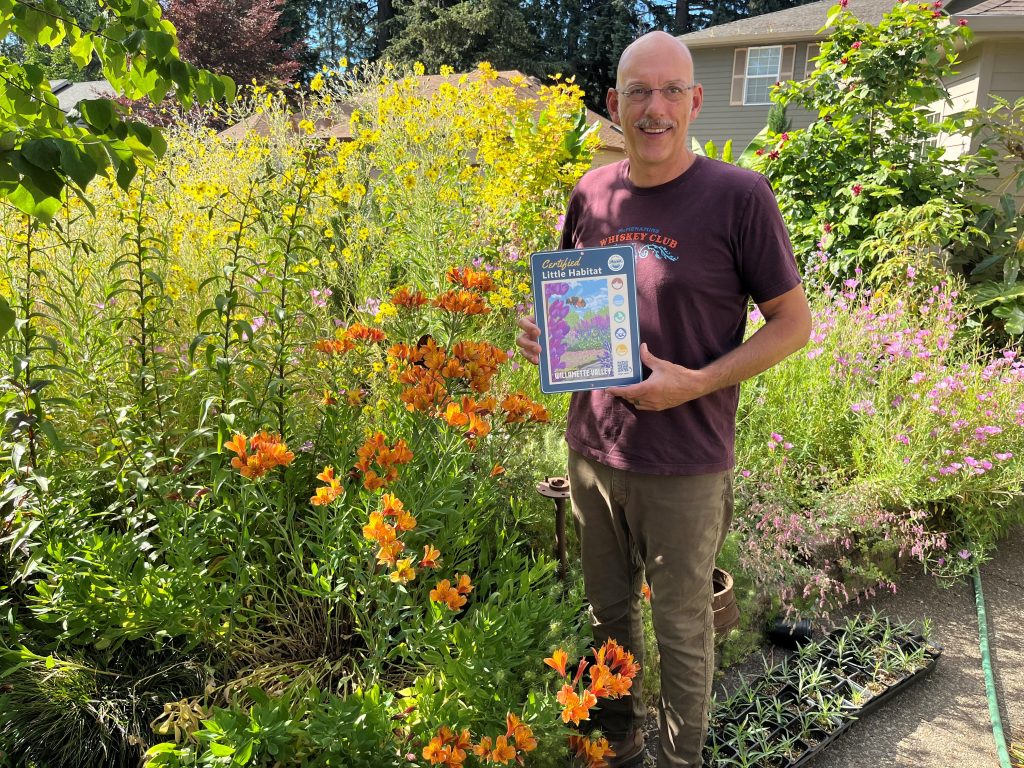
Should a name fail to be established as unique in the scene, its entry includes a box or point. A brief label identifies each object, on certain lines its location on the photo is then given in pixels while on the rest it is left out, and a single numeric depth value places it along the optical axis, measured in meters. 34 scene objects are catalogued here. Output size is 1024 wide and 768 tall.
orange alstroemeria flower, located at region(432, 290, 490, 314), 1.92
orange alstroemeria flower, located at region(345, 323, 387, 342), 2.02
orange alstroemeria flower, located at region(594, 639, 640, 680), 1.55
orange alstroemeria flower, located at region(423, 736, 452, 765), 1.38
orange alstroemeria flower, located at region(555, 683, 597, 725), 1.37
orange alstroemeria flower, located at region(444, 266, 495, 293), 2.02
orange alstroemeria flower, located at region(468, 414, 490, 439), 1.73
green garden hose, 2.34
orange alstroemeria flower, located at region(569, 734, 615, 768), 1.57
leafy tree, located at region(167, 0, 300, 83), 19.70
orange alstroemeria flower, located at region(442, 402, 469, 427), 1.70
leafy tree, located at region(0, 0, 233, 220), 1.10
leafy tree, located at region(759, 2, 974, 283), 5.82
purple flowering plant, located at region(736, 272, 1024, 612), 3.19
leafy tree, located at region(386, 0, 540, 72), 23.59
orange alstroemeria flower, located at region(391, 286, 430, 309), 2.04
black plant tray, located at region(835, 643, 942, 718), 2.53
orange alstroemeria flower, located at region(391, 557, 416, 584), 1.50
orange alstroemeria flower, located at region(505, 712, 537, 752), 1.42
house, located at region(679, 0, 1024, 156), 16.59
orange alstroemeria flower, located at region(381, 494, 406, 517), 1.54
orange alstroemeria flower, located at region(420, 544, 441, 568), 1.55
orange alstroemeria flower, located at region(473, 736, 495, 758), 1.45
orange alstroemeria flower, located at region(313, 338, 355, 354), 1.98
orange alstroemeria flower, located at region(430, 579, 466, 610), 1.59
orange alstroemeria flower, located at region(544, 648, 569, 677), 1.48
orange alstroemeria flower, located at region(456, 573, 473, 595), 1.64
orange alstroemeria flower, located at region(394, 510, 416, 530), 1.54
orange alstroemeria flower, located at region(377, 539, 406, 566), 1.48
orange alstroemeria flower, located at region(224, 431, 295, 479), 1.54
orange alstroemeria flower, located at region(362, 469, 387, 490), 1.65
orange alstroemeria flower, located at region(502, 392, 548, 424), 1.99
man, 1.69
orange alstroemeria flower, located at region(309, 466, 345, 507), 1.61
